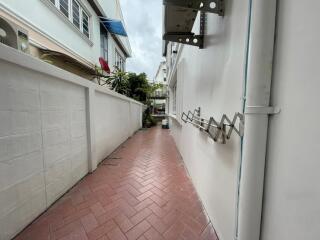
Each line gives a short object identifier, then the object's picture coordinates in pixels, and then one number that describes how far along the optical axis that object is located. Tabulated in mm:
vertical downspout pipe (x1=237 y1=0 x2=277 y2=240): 776
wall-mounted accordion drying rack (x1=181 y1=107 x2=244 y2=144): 952
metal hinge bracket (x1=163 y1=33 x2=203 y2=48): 1908
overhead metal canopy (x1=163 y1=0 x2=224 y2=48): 1262
